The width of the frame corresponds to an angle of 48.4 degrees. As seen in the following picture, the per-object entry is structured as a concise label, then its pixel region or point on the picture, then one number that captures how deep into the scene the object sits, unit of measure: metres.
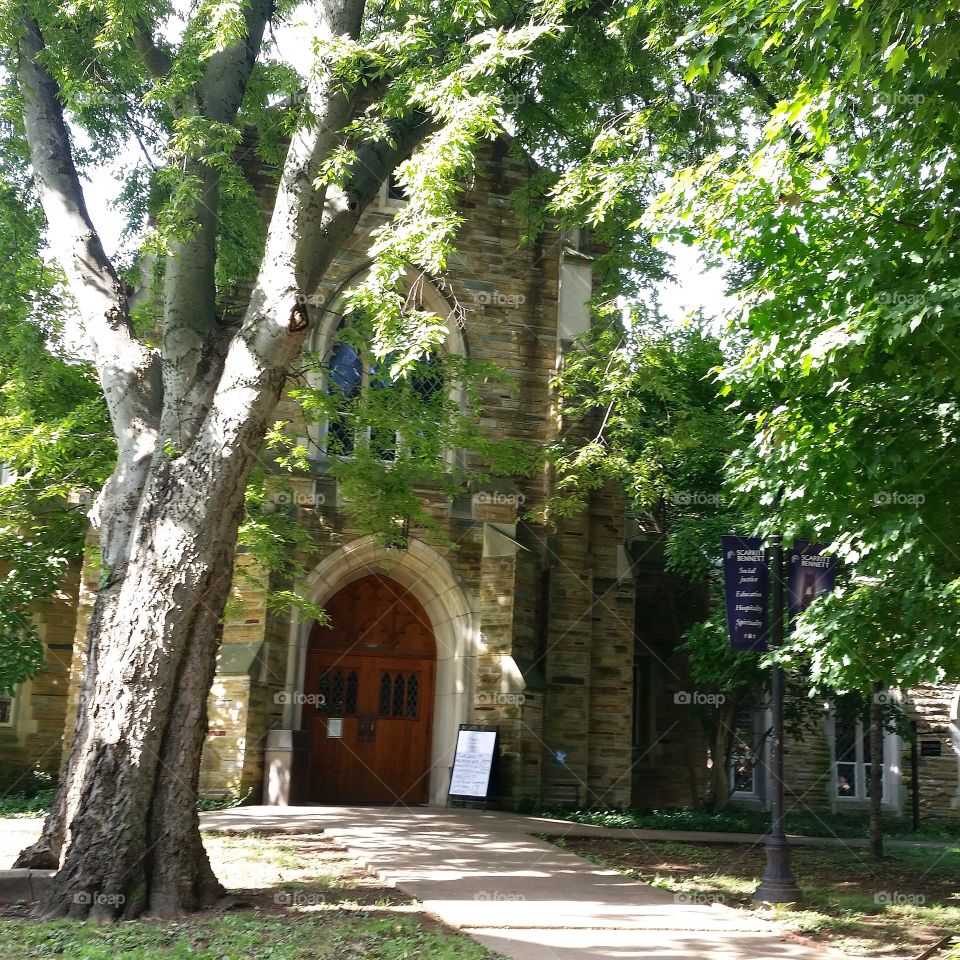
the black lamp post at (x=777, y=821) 8.80
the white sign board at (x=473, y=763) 13.47
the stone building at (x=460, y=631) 13.59
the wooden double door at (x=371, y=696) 14.84
